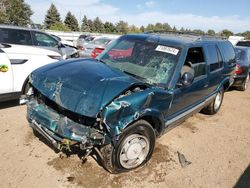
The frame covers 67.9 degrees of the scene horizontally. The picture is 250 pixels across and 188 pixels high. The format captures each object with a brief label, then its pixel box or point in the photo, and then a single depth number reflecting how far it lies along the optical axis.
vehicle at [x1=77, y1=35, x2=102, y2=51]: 17.23
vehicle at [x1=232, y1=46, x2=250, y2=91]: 6.88
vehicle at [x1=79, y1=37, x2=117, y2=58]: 9.45
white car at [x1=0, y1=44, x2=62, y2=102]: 3.94
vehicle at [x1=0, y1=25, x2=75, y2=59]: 5.26
